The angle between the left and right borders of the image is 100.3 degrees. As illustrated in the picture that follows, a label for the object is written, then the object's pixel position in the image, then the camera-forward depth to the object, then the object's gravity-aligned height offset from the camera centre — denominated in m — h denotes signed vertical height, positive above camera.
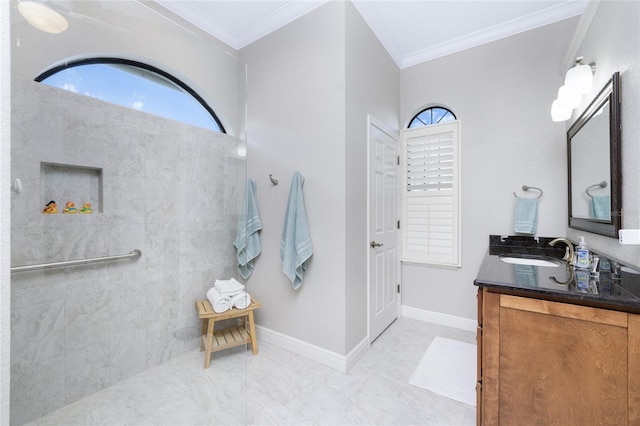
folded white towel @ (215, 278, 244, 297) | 2.06 -0.59
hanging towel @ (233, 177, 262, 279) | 2.31 -0.22
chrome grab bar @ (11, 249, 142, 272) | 1.27 -0.28
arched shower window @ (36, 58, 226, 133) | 1.50 +0.81
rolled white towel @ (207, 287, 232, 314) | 1.99 -0.67
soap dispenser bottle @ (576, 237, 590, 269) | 1.53 -0.25
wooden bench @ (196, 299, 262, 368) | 1.91 -0.91
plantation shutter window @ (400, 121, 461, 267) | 2.77 +0.19
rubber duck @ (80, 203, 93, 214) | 1.52 +0.01
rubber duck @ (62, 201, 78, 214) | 1.46 +0.02
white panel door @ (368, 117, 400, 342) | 2.42 -0.16
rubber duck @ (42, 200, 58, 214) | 1.35 +0.02
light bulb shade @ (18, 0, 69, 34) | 0.97 +0.83
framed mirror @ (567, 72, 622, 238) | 1.34 +0.28
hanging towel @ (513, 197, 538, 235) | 2.35 -0.02
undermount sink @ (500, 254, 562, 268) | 1.94 -0.36
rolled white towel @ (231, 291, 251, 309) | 2.08 -0.70
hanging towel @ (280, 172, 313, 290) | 2.16 -0.19
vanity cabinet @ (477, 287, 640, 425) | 1.04 -0.64
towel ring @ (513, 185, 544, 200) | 2.38 +0.23
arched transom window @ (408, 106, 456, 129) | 2.90 +1.07
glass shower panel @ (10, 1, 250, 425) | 1.28 -0.17
